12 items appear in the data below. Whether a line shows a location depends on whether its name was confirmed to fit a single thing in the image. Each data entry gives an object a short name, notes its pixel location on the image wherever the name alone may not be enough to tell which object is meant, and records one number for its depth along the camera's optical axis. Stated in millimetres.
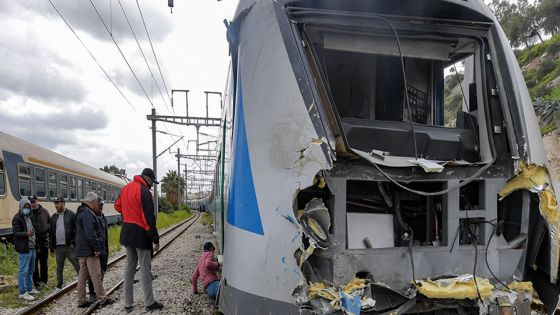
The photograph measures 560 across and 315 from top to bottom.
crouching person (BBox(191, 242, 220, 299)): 5798
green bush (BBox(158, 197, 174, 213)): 48547
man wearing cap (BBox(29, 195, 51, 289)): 6952
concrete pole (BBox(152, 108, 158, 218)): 23172
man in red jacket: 5117
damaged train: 2576
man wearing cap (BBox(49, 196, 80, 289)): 6805
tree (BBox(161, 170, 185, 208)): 61594
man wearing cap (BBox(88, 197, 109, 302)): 6332
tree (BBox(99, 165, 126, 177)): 75912
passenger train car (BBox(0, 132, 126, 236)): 9945
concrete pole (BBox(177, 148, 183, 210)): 37488
